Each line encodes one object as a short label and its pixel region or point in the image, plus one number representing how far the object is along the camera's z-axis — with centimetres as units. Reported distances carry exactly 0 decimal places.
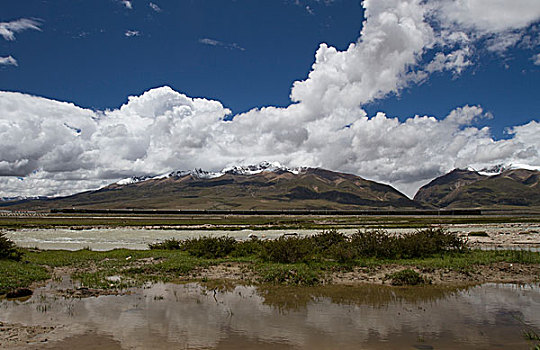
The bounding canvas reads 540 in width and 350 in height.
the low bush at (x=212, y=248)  3066
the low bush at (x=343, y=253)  2591
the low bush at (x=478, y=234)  5721
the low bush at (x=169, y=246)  3741
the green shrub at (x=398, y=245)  2825
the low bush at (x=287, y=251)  2639
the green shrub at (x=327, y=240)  3054
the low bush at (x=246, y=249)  3127
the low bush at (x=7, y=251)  2642
